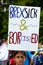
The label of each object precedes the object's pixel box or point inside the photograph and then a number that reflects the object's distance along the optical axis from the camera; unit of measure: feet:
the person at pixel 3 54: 26.66
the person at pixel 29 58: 24.38
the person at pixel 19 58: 21.84
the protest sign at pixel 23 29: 25.14
